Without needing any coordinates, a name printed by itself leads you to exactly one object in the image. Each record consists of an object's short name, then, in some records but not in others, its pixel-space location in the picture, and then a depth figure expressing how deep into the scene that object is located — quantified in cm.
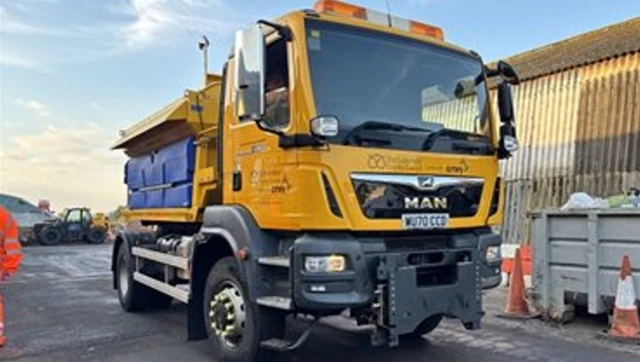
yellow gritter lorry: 456
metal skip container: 666
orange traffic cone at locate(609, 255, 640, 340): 632
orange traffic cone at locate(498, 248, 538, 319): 766
